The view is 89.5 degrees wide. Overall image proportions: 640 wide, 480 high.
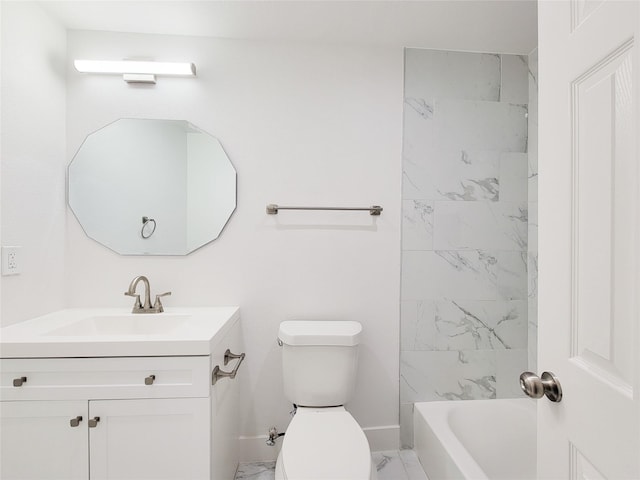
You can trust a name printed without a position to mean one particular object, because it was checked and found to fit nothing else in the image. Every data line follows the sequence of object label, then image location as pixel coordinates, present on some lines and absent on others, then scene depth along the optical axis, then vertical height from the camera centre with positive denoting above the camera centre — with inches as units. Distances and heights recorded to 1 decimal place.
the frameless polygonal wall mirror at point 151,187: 66.7 +10.9
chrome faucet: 63.2 -12.8
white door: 20.1 +0.3
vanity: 44.8 -23.7
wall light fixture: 63.8 +34.3
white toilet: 50.7 -26.1
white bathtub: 62.3 -39.3
